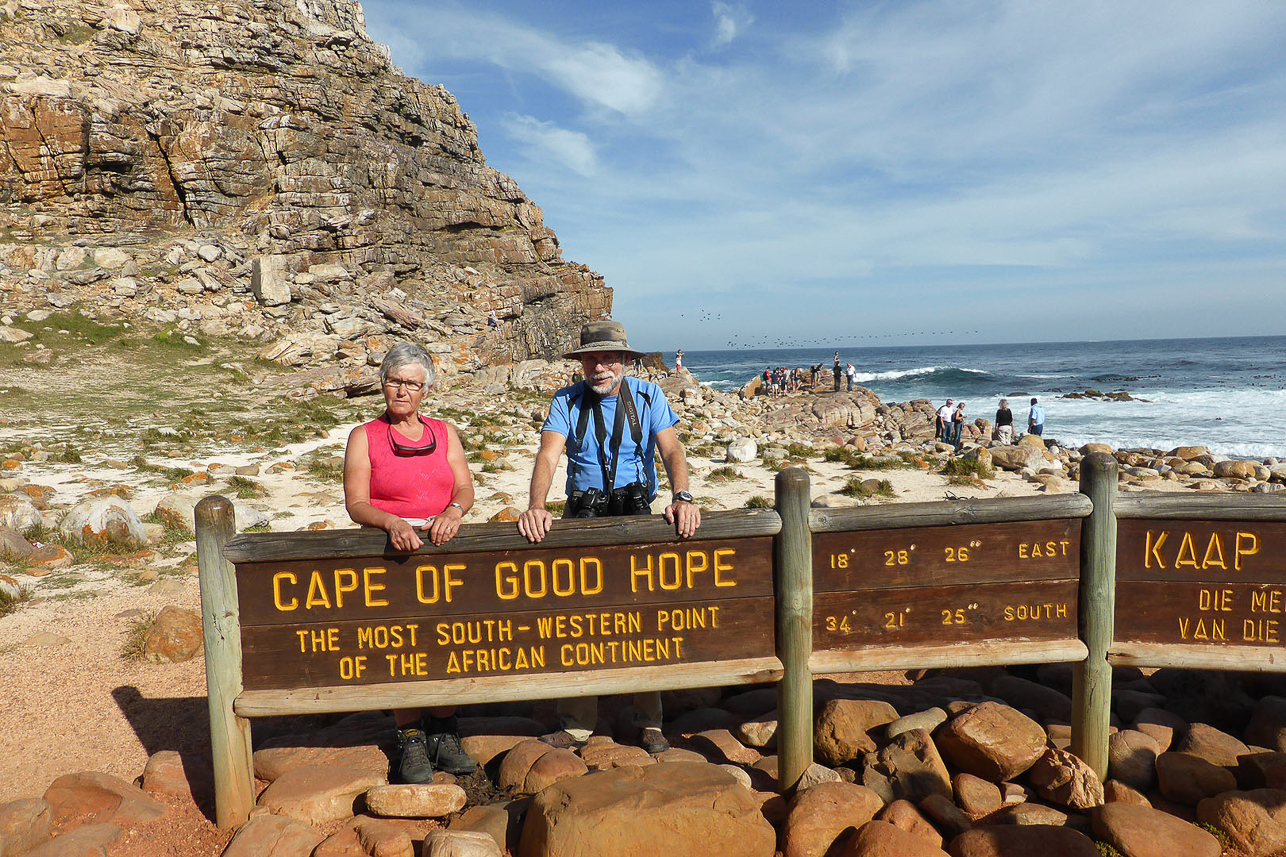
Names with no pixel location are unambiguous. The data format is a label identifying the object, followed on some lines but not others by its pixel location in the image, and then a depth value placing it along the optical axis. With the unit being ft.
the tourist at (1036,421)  88.93
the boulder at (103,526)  26.66
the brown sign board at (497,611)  11.19
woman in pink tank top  12.13
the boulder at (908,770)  12.16
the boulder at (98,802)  11.54
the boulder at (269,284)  108.58
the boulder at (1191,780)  12.07
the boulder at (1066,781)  11.89
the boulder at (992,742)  12.50
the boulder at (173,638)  18.43
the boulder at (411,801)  11.49
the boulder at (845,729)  13.25
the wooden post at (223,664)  10.78
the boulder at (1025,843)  10.07
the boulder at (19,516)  27.25
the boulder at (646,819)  9.84
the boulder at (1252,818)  10.77
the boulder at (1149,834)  10.45
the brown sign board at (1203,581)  11.75
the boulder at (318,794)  11.64
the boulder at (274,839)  10.58
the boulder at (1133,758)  12.59
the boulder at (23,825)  10.52
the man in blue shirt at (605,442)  13.44
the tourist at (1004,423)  81.46
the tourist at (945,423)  84.79
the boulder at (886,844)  10.09
